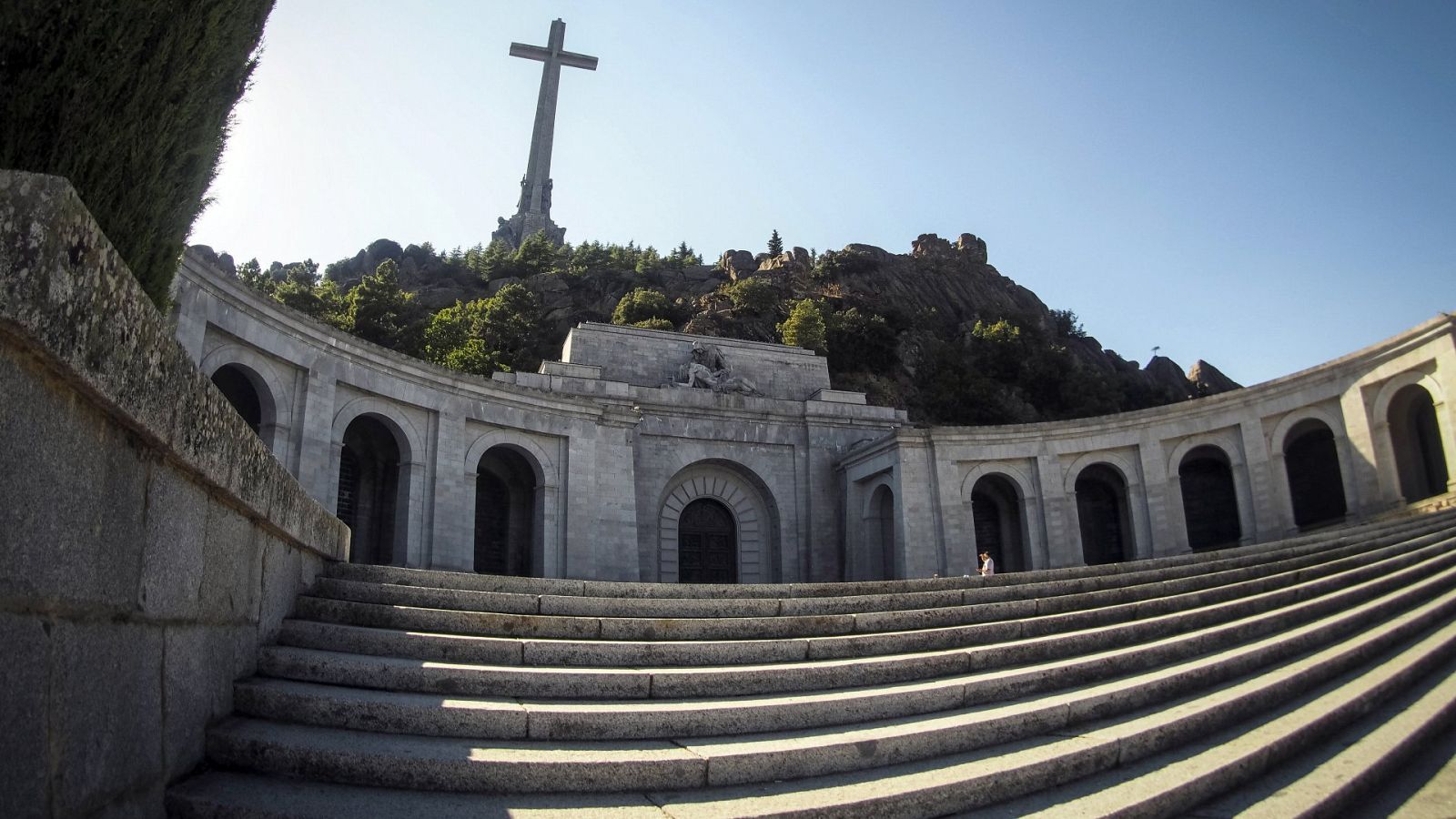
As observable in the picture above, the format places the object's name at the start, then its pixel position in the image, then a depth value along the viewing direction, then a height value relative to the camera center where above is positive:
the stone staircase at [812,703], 4.38 -0.84
